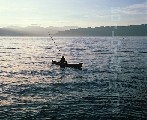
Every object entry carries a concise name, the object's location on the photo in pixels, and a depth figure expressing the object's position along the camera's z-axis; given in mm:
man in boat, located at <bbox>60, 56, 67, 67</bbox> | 51344
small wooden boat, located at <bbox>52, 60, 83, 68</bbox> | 50625
